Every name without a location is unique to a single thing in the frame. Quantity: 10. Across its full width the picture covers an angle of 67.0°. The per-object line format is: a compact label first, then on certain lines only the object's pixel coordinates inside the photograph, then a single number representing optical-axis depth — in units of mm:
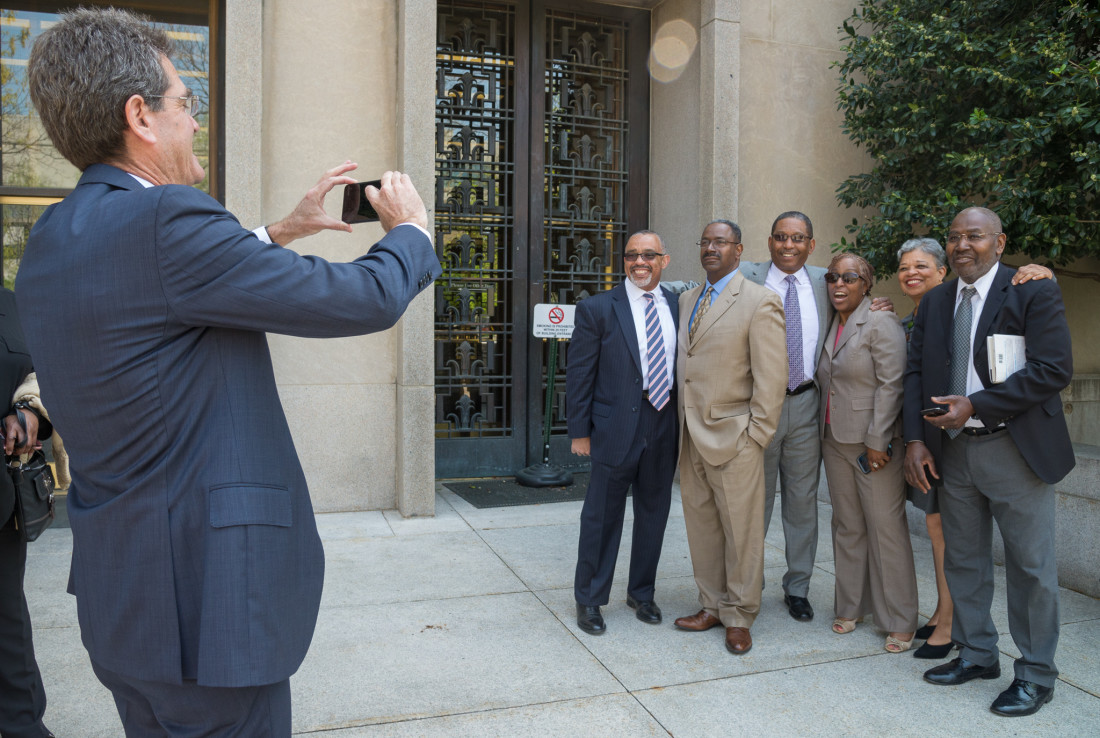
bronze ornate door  7316
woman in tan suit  4168
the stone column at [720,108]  7121
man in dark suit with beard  4355
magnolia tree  5512
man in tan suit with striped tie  4051
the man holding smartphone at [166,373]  1546
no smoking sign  7223
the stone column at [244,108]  5914
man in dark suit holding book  3484
